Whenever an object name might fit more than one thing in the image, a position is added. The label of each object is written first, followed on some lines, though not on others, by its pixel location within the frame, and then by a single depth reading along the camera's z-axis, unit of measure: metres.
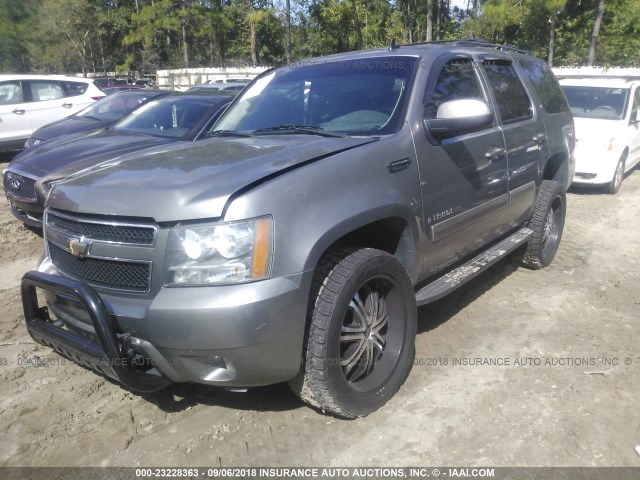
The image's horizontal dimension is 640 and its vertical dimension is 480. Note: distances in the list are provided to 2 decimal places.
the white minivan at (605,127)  8.50
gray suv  2.30
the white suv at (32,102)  10.85
